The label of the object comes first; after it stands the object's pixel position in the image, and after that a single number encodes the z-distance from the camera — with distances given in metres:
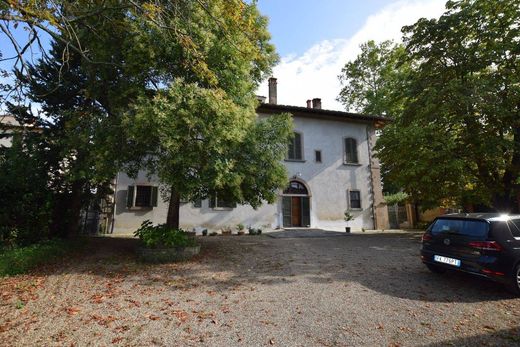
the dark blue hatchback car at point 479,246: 5.19
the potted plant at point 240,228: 14.99
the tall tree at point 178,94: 6.86
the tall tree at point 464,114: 11.16
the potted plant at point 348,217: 15.56
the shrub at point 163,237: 8.12
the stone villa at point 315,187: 14.81
